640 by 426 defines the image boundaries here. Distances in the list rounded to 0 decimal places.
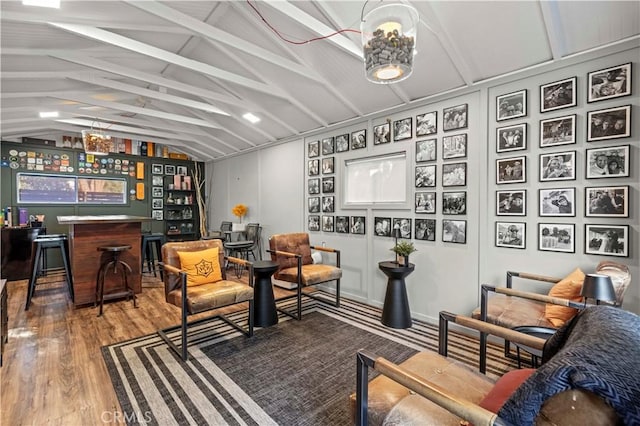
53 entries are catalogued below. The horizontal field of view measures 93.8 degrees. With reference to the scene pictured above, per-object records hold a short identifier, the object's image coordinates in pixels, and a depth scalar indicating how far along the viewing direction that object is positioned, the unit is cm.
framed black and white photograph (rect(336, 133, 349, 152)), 430
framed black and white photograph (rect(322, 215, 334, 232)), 460
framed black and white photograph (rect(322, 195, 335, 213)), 455
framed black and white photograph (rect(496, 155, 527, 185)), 277
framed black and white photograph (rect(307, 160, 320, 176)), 475
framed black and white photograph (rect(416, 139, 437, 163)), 339
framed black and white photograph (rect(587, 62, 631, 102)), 229
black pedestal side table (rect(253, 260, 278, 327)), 329
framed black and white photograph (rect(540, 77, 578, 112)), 252
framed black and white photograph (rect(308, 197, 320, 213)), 479
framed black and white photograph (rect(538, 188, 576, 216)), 253
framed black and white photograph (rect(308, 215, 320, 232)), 482
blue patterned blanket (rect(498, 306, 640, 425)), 72
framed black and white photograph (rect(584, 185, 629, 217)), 229
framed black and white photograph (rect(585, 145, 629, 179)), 229
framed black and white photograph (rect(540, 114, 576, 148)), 252
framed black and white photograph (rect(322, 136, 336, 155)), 450
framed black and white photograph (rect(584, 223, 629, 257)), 231
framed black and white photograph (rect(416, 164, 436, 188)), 339
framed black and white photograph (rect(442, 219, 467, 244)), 316
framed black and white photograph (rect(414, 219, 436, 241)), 341
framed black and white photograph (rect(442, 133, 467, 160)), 314
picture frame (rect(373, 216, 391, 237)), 386
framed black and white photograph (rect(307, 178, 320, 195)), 477
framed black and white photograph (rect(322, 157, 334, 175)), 452
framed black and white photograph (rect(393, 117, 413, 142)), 360
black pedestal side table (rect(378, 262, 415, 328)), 327
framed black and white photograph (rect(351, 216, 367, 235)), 415
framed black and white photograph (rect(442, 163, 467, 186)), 315
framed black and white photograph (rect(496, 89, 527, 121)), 276
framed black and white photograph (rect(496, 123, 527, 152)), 276
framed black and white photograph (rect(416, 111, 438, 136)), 337
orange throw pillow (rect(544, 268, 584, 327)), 216
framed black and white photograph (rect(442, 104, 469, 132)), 313
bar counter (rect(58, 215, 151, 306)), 385
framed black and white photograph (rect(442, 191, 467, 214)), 315
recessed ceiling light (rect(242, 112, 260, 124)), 482
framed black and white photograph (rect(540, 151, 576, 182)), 252
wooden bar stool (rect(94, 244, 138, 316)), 374
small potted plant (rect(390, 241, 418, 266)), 333
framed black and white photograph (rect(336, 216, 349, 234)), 438
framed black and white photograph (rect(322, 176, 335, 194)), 453
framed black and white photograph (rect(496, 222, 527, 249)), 279
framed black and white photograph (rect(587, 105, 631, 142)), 228
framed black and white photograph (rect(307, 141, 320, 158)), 473
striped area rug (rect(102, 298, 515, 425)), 193
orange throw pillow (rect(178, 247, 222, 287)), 301
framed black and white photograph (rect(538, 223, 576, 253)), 255
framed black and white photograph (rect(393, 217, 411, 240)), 364
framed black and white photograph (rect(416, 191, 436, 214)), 340
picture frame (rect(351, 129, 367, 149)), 409
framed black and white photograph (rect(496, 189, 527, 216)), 277
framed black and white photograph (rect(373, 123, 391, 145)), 380
